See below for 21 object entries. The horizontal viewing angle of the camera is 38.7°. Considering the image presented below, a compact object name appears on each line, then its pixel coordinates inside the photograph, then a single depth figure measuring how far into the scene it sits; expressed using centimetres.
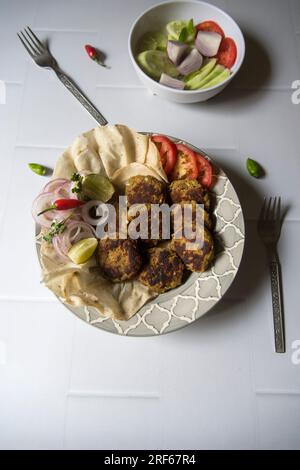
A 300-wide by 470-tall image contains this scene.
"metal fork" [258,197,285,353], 57
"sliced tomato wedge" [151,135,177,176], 60
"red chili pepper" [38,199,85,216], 54
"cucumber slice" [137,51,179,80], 68
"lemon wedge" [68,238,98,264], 52
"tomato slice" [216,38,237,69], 70
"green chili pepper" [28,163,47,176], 66
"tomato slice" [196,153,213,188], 59
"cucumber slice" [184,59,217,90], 69
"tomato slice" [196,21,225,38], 72
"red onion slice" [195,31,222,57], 70
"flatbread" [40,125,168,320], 51
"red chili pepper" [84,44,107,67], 75
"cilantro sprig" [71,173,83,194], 54
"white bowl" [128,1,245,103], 66
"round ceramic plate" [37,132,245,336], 51
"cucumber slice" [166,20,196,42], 72
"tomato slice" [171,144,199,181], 59
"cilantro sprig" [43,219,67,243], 52
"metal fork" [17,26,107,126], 71
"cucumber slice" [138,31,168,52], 72
